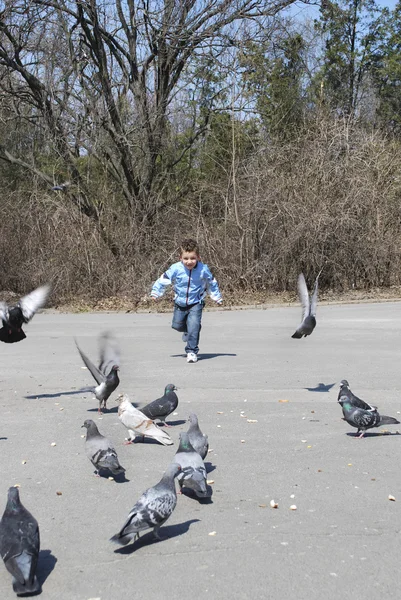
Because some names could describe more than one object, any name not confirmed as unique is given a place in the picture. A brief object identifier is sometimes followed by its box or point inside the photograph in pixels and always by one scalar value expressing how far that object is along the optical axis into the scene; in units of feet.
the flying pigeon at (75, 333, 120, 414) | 26.61
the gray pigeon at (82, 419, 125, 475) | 18.56
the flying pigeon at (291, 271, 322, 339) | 31.50
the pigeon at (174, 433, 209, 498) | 17.15
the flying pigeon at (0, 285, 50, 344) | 29.60
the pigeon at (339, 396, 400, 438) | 22.82
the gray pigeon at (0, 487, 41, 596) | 12.85
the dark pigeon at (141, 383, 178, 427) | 24.08
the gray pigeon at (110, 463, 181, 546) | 14.35
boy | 38.63
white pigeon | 22.13
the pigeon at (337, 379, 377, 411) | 23.53
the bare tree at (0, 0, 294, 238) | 74.13
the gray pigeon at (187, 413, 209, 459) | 19.63
